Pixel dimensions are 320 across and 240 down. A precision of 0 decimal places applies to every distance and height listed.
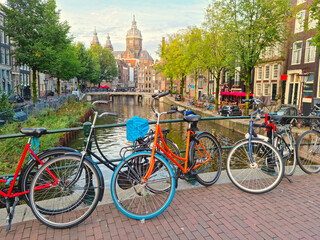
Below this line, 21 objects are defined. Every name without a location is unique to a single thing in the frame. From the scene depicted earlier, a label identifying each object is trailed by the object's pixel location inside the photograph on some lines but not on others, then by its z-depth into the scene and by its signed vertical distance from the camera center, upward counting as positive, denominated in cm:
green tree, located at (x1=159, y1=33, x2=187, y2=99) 3941 +510
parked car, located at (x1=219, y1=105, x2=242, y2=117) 2367 -190
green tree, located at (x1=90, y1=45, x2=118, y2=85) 7844 +703
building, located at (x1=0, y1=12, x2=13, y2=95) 3288 +270
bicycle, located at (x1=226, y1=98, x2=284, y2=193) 389 -111
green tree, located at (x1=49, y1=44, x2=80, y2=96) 2662 +270
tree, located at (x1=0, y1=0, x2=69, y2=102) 2205 +470
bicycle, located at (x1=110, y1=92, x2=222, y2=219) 316 -114
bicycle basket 338 -53
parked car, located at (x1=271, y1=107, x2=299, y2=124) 1821 -136
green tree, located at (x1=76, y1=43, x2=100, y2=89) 5038 +471
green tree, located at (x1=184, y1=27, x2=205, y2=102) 2831 +429
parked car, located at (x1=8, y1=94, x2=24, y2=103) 2759 -156
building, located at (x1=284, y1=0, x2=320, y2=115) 2178 +206
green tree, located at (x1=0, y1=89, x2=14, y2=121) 1113 -108
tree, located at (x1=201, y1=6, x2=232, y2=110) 2622 +451
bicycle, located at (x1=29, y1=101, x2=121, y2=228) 293 -121
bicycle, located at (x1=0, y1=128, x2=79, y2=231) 295 -103
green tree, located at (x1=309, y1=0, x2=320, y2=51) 1228 +377
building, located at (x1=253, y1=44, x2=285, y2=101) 2760 +167
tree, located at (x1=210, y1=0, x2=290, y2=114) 1850 +474
